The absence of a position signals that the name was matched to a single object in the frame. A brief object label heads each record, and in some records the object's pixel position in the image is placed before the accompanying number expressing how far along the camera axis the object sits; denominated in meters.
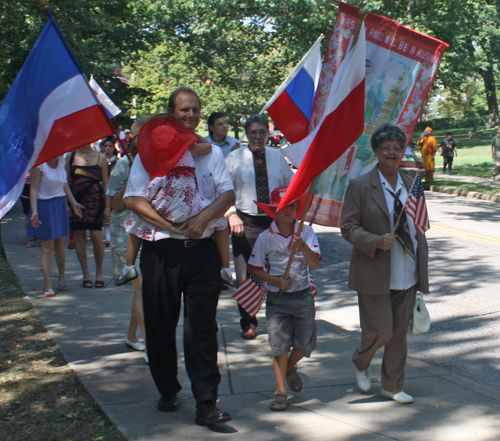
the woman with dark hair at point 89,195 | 7.90
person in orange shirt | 22.00
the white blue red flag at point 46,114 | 4.57
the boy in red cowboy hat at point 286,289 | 4.36
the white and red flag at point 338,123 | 4.29
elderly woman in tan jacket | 4.30
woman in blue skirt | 7.41
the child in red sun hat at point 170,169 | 3.93
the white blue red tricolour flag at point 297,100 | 6.01
